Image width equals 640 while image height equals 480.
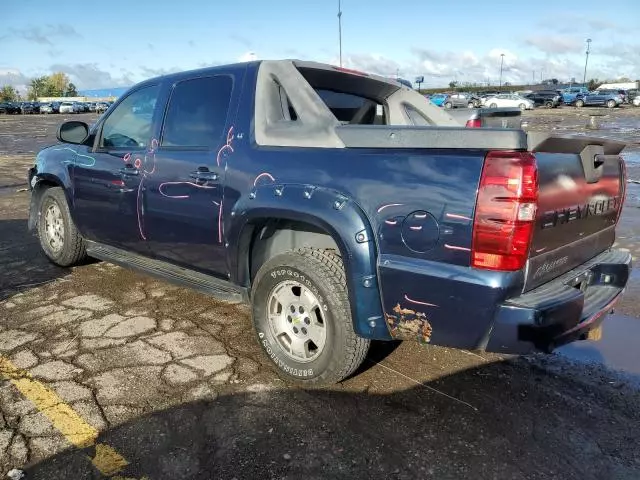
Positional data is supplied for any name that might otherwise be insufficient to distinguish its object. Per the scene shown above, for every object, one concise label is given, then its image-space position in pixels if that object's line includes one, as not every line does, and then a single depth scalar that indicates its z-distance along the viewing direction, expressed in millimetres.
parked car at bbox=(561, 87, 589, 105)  55050
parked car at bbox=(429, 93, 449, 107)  51203
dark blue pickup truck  2400
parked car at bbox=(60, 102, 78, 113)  67688
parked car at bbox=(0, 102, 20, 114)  67750
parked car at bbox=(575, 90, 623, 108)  49656
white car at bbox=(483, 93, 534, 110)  48688
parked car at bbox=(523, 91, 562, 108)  52841
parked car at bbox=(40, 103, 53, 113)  69188
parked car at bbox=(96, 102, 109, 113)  71656
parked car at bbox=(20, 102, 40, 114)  68688
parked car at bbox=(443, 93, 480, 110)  51797
